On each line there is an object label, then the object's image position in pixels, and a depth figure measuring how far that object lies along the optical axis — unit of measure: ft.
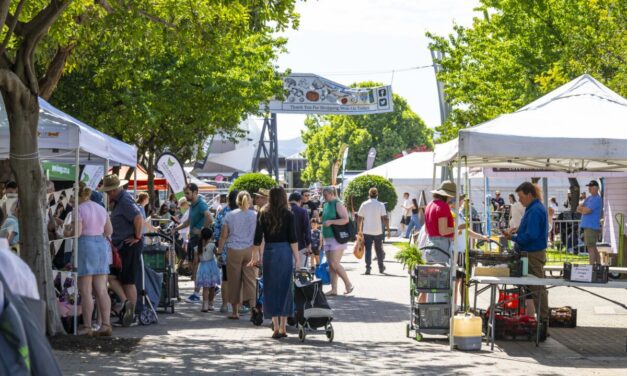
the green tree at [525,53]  81.20
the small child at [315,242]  67.56
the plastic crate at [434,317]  43.50
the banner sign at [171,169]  75.97
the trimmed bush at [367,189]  152.87
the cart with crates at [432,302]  43.19
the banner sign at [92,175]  79.60
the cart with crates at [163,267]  54.08
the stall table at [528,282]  40.68
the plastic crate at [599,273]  40.75
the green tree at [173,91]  87.56
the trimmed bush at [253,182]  107.14
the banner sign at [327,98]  177.99
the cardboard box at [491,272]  41.68
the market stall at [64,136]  42.52
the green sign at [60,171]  71.06
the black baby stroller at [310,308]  43.23
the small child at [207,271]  54.39
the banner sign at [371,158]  296.51
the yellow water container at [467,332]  40.81
